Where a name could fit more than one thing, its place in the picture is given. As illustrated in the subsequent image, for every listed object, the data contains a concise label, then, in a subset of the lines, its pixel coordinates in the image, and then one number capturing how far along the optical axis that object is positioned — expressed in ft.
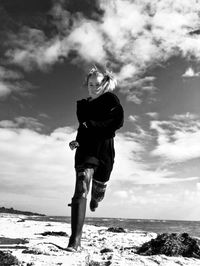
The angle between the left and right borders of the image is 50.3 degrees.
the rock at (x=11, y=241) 10.80
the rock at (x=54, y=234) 14.52
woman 9.12
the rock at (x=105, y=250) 8.99
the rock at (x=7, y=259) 6.49
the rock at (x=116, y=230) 20.48
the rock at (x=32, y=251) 7.81
